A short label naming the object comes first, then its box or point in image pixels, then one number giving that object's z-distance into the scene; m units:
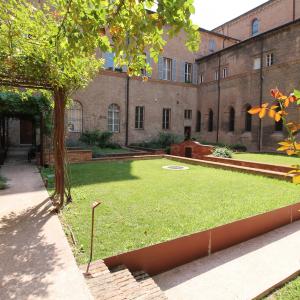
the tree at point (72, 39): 2.86
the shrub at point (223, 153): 15.16
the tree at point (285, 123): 1.84
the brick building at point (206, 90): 20.52
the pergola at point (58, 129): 6.49
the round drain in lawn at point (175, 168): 12.19
